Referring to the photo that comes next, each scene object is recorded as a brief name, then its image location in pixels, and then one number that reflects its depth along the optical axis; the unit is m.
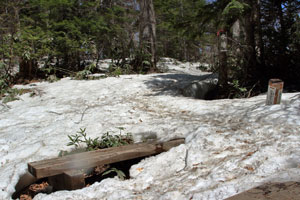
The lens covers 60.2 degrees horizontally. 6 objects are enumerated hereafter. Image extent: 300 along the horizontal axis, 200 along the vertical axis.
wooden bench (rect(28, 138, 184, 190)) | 2.89
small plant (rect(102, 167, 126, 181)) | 3.11
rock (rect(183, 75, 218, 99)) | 7.04
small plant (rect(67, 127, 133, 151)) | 3.86
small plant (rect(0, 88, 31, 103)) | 6.86
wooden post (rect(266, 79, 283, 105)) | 4.15
